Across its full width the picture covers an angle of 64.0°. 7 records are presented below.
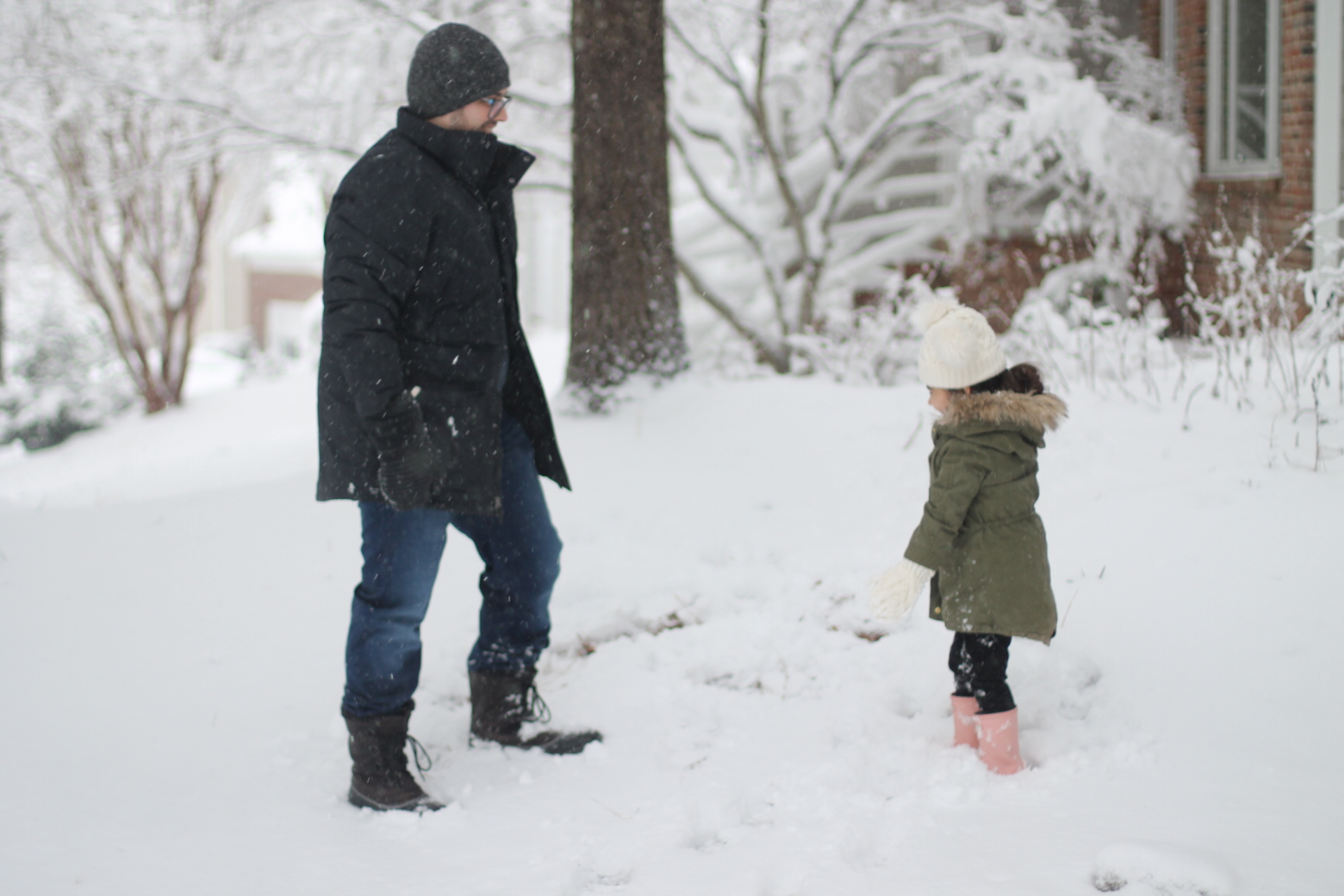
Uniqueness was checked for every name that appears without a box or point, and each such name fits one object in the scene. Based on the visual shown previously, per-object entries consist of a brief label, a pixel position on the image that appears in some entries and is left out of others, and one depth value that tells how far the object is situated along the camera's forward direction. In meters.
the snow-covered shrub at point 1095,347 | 5.13
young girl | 2.54
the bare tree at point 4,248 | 16.08
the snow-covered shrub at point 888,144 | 8.10
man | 2.46
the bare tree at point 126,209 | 12.29
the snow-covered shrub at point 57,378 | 15.04
